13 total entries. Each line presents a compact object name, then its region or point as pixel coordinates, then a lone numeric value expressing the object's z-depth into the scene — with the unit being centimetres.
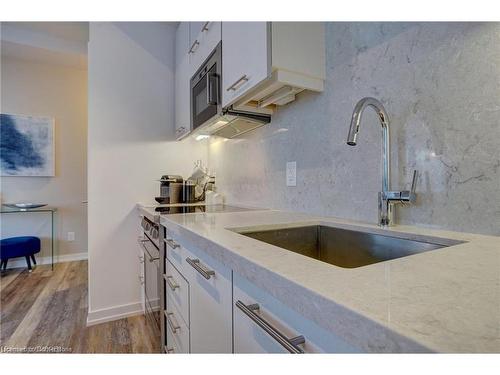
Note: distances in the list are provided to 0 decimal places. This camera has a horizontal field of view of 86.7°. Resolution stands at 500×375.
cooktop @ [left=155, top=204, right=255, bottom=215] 152
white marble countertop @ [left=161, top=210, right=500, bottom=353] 27
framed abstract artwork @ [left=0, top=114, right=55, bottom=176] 315
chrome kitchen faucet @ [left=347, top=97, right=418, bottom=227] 84
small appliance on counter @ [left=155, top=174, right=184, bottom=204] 204
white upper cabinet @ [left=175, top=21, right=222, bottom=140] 154
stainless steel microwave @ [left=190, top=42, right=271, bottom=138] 144
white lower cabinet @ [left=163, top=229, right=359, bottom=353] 43
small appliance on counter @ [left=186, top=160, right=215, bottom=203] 232
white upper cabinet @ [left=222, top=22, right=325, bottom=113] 104
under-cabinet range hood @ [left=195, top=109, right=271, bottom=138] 149
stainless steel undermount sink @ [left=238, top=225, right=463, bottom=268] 78
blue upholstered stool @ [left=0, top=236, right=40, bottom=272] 277
